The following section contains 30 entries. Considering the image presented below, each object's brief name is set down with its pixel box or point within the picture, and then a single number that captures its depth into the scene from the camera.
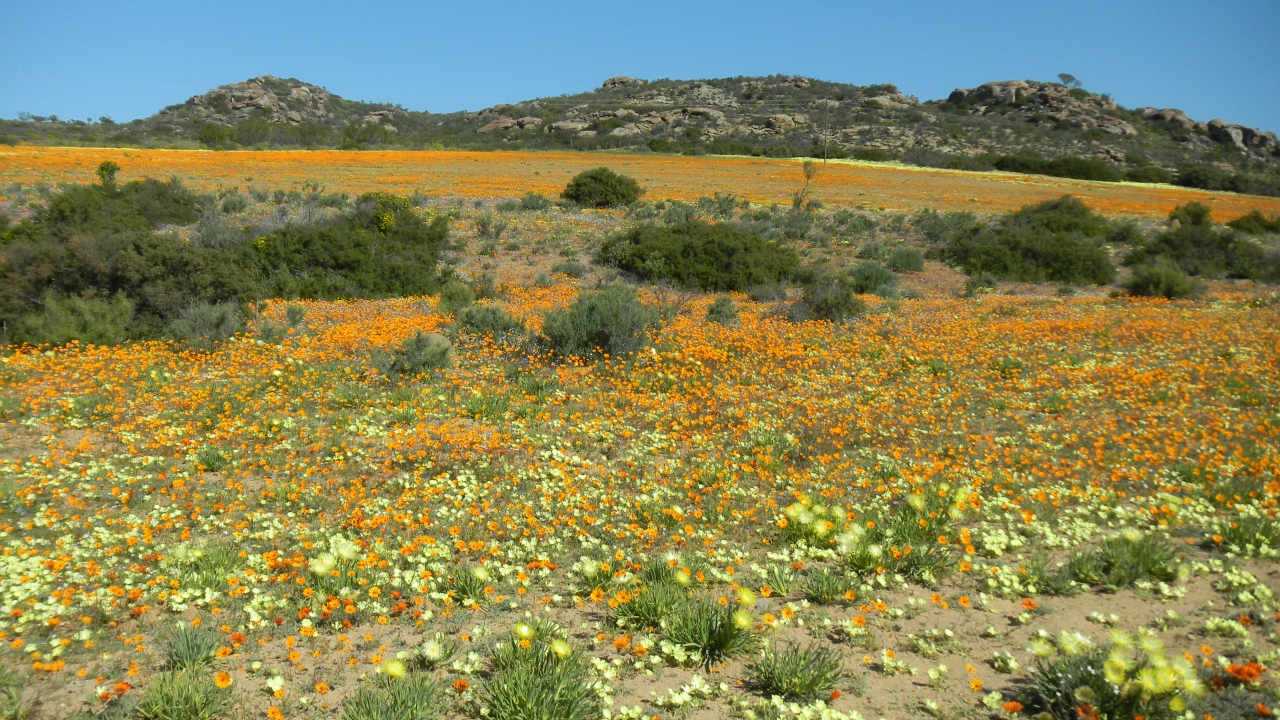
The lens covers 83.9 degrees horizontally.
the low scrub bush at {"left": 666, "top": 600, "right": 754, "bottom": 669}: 3.91
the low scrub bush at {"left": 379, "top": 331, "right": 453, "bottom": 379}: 9.87
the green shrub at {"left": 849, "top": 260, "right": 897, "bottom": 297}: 18.70
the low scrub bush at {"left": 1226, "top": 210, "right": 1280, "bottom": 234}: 28.39
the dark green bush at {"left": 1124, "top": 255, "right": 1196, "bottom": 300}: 18.31
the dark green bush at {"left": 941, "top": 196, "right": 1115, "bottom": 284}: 21.88
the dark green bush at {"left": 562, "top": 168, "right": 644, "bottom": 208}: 31.02
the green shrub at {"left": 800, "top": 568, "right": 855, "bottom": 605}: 4.58
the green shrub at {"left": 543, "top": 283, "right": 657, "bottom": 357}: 11.23
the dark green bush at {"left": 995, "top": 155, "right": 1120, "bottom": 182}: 55.19
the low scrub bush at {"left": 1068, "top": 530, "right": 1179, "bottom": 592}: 4.60
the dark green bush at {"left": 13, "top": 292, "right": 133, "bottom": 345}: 10.70
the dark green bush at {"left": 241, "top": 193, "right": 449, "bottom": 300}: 15.64
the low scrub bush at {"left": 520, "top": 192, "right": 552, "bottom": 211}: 28.61
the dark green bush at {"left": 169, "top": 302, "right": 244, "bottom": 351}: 10.97
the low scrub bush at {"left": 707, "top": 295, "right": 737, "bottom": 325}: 13.98
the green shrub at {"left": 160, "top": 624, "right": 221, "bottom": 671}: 3.75
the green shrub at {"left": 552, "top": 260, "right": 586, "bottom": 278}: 19.04
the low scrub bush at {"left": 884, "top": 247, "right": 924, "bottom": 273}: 22.30
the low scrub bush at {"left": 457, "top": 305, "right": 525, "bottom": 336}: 12.18
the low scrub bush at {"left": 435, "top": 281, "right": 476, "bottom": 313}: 14.02
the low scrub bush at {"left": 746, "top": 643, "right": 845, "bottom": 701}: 3.58
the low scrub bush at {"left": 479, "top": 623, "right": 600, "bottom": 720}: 3.37
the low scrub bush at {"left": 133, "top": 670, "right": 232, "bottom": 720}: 3.36
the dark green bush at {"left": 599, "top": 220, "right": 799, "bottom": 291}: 18.52
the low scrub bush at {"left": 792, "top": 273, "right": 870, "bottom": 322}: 14.24
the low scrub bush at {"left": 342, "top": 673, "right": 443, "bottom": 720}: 3.31
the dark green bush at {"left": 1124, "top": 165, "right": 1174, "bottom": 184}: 56.47
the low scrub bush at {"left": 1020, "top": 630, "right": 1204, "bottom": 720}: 3.17
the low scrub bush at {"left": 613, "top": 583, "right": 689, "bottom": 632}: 4.21
